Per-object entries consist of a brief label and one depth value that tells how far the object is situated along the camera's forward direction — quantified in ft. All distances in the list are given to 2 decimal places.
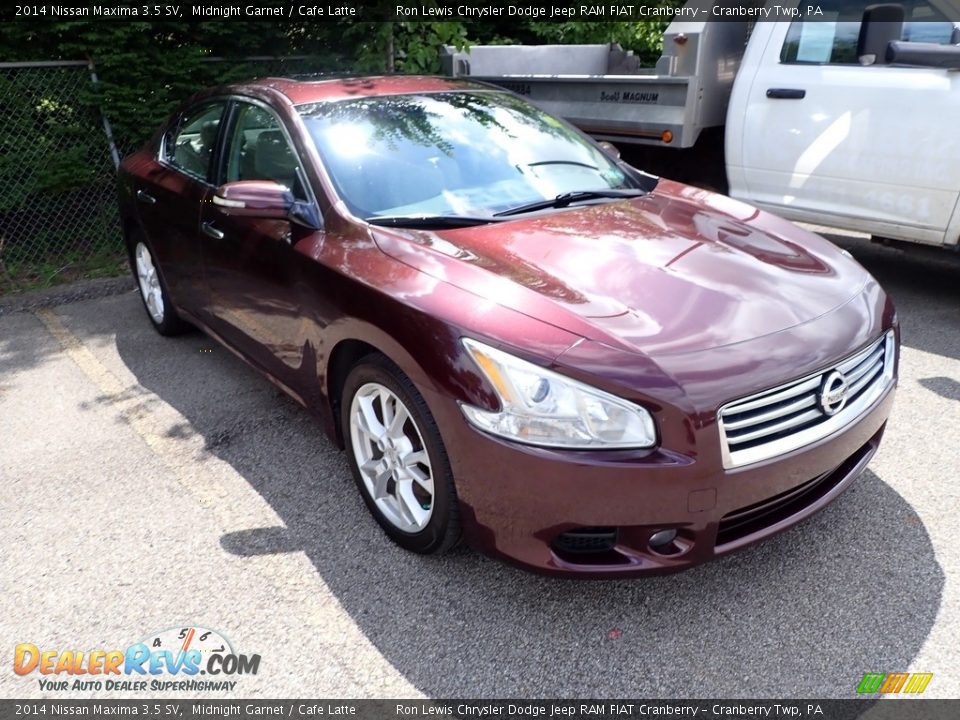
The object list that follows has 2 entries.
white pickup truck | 15.08
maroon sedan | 7.21
